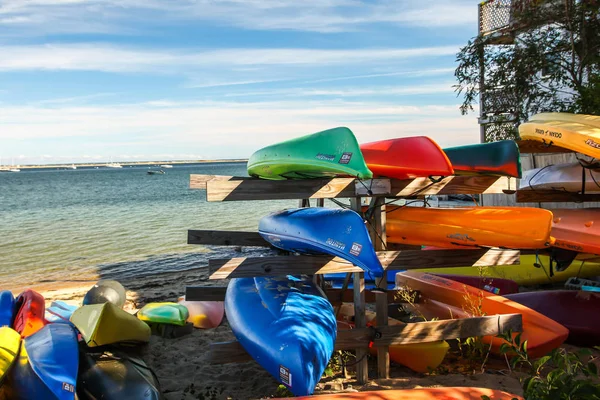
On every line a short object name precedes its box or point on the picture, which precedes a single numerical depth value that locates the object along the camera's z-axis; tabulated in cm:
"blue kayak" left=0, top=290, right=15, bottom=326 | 580
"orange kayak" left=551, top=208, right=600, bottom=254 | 484
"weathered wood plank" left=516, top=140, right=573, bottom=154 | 584
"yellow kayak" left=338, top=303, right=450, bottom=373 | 468
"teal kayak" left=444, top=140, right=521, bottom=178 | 458
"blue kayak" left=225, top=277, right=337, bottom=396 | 373
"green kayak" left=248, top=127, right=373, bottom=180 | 418
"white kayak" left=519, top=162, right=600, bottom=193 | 558
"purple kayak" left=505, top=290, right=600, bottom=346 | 521
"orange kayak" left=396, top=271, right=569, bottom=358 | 480
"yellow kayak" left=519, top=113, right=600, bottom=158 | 483
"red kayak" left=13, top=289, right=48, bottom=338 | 553
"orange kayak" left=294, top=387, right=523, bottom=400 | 318
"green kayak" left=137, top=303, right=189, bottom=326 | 651
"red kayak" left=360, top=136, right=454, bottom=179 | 432
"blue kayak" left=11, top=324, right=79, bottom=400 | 385
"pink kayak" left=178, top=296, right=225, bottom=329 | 686
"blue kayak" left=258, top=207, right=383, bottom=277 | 399
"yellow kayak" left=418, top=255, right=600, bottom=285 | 782
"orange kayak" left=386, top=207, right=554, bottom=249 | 436
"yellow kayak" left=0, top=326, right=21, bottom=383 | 408
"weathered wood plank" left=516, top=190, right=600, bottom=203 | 588
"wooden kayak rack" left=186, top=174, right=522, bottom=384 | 418
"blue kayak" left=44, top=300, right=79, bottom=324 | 652
